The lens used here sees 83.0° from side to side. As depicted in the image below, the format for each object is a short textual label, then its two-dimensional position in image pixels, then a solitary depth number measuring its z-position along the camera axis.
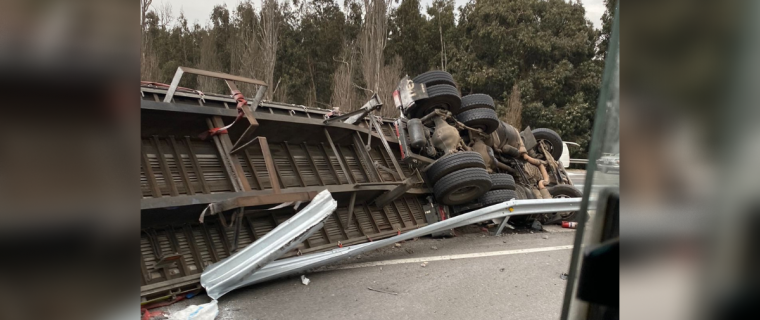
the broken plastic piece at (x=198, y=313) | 3.06
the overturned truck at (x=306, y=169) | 3.67
